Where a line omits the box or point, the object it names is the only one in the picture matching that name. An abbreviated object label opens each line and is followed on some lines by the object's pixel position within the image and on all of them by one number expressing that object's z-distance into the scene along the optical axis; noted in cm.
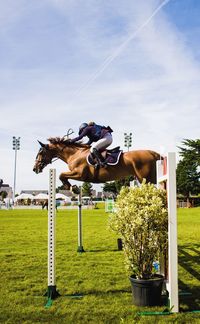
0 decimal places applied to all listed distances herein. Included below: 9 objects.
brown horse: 634
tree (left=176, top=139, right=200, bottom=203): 4659
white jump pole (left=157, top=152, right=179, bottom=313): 348
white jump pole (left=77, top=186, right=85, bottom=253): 714
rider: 624
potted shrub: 359
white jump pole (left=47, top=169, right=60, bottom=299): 392
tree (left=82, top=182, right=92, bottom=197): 7235
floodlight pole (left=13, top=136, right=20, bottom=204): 5906
